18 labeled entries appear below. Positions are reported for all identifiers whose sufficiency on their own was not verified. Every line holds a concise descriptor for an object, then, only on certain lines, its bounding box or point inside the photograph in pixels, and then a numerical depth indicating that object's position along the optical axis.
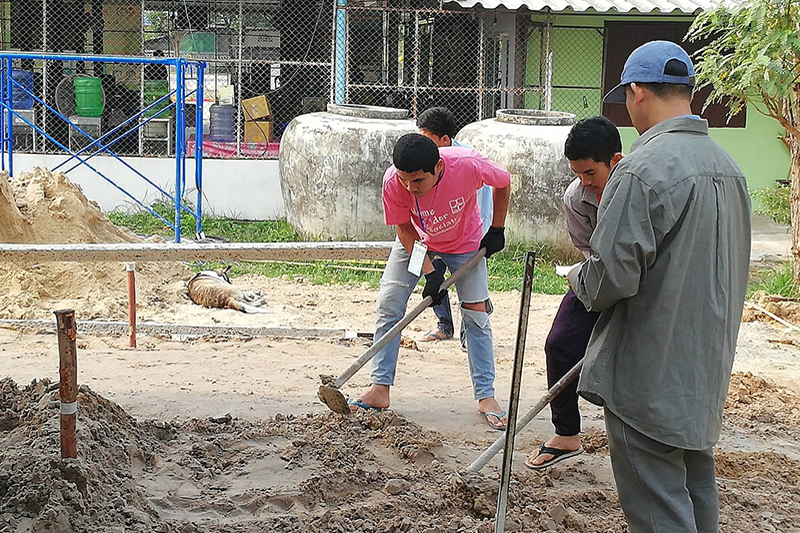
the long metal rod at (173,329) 6.83
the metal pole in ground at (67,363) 3.17
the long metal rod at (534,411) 3.67
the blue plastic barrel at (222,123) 13.84
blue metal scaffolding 9.80
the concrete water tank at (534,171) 10.04
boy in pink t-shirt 4.73
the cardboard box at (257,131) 14.10
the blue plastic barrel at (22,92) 13.48
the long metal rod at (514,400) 3.12
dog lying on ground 7.96
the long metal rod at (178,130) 9.84
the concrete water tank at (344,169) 10.45
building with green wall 12.90
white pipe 4.72
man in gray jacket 2.64
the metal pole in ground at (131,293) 6.19
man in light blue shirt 5.71
